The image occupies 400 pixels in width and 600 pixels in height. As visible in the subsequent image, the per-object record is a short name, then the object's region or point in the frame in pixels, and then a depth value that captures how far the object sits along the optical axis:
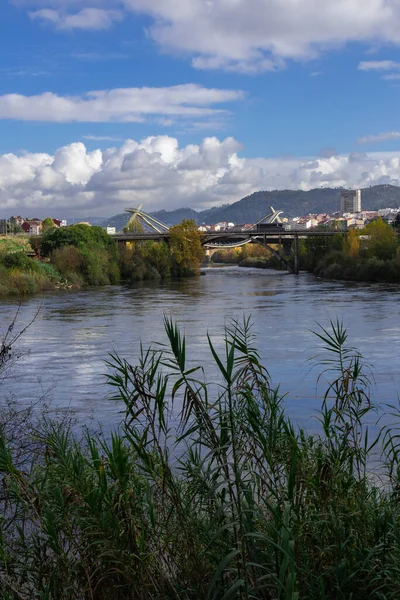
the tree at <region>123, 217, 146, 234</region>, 99.92
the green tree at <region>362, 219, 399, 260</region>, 53.47
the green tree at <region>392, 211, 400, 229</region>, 84.66
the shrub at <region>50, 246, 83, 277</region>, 52.50
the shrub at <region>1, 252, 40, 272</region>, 46.74
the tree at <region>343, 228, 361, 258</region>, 59.16
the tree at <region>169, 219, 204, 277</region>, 71.25
